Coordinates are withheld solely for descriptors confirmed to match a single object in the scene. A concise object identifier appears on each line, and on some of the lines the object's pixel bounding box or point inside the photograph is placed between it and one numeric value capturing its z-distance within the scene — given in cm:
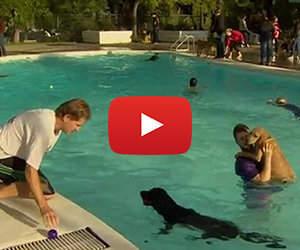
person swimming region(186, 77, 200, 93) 1464
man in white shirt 430
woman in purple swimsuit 646
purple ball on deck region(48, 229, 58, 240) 431
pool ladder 2433
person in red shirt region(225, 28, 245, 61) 1883
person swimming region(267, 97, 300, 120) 1231
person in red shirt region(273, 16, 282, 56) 1786
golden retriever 637
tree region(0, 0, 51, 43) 2759
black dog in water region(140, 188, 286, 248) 557
